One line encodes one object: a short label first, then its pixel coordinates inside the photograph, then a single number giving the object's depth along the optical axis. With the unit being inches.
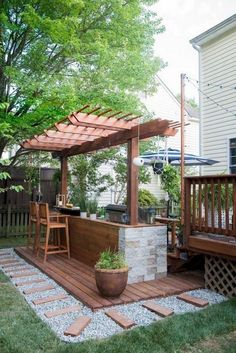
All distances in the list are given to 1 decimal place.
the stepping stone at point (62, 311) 135.2
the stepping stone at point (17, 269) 208.5
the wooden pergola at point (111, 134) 180.3
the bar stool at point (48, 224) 231.9
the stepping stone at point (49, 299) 150.3
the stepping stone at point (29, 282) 178.7
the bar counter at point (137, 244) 182.9
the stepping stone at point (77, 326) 117.8
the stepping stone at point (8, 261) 231.9
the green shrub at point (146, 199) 394.3
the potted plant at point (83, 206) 247.4
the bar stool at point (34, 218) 253.6
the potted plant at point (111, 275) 151.5
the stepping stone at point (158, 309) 137.5
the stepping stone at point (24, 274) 195.2
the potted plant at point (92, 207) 260.5
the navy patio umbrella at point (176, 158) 270.8
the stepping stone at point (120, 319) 125.3
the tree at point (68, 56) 251.0
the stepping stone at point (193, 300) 150.0
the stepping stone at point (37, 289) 166.2
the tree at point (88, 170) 394.6
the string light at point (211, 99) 324.1
